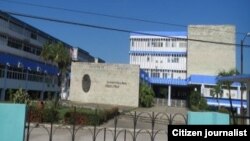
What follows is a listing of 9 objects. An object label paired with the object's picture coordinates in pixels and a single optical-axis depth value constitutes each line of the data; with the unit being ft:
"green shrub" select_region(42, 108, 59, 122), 90.02
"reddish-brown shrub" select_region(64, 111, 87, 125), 89.52
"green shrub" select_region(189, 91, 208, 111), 163.29
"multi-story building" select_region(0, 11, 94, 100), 180.86
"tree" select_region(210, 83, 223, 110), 168.14
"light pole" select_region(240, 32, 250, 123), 86.37
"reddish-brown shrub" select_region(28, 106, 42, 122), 89.51
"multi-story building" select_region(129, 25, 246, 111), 229.86
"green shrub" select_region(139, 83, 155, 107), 168.14
